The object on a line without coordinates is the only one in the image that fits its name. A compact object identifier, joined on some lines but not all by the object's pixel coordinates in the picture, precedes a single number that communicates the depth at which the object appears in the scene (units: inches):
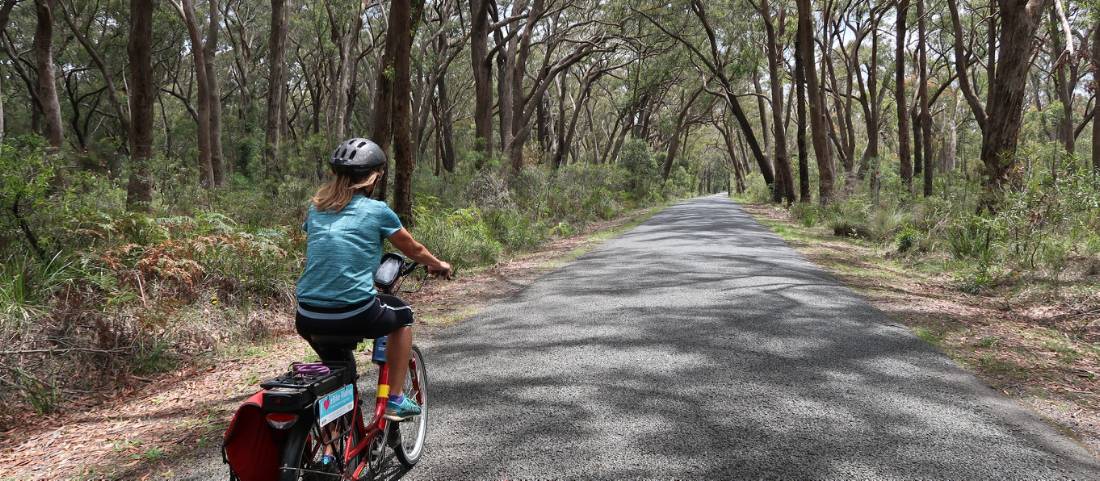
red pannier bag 91.2
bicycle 91.2
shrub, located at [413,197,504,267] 410.6
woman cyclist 112.2
